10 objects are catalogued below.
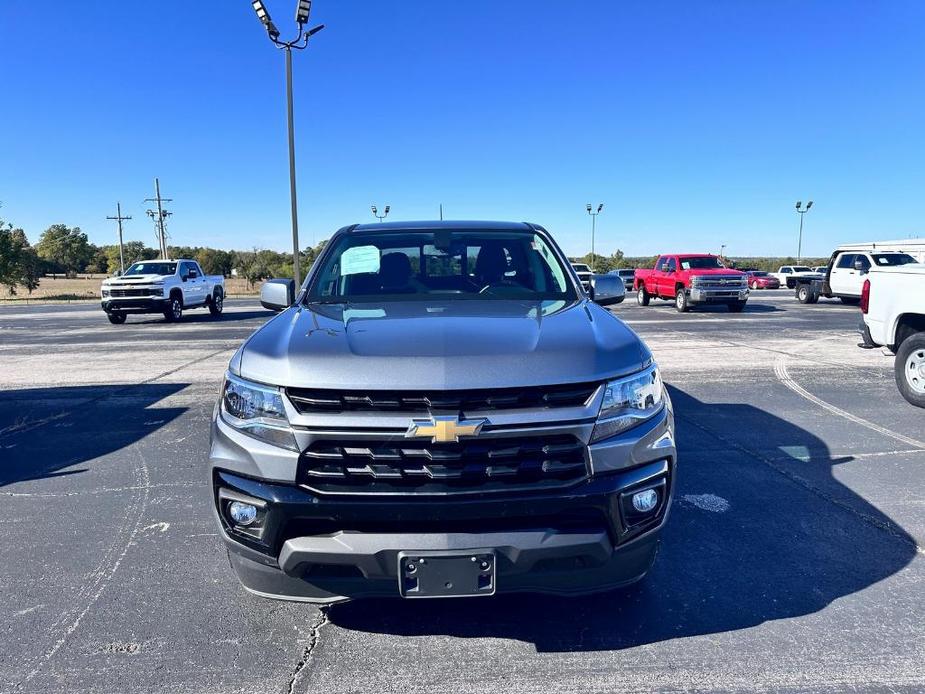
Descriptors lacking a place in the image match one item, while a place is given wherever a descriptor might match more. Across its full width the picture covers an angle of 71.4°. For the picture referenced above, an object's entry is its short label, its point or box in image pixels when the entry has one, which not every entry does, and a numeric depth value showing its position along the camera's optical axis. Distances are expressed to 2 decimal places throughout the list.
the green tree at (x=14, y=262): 37.91
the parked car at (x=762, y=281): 43.47
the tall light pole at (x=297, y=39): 16.17
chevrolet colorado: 2.34
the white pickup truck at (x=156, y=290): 18.75
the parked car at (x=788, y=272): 40.94
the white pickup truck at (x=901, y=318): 6.94
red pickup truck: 20.73
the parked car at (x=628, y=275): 42.85
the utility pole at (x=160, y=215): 47.92
